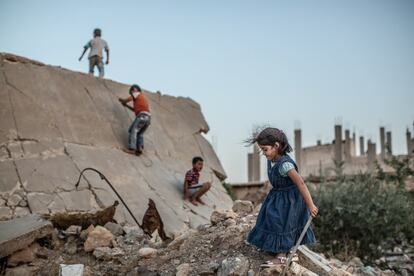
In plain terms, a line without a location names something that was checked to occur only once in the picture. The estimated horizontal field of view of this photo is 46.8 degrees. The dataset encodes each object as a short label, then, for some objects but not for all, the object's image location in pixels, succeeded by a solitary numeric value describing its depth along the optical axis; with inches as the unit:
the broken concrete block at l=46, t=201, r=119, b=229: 226.1
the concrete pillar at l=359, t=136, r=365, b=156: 1181.0
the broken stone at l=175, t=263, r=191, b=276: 151.4
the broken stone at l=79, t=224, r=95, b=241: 209.9
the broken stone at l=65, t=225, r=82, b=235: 216.2
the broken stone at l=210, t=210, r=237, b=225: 184.4
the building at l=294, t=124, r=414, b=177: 1025.5
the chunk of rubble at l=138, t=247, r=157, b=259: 180.4
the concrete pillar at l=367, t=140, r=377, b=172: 1045.2
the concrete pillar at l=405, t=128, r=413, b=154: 1114.2
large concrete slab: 240.4
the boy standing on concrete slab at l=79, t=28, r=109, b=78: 365.1
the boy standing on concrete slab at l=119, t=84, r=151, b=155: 305.9
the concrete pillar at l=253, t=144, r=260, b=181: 1060.8
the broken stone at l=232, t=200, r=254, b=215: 207.9
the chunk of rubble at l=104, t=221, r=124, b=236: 225.9
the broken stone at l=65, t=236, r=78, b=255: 201.3
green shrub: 328.5
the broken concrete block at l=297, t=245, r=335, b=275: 145.6
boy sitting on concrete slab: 307.3
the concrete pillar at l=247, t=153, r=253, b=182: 1107.4
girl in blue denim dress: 139.4
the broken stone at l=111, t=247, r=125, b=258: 190.4
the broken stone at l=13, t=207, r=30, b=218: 221.3
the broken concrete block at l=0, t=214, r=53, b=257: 174.7
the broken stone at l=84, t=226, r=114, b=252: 199.9
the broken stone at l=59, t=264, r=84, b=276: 170.2
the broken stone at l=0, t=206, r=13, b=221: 217.3
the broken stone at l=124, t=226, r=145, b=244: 210.7
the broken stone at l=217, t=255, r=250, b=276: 138.3
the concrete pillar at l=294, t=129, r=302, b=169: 1044.0
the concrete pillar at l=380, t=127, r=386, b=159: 1151.6
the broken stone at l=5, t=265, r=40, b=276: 177.6
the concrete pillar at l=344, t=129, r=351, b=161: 1050.9
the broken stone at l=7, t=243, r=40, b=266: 180.7
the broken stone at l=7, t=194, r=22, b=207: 225.6
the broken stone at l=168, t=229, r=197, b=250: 179.3
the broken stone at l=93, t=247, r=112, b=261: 191.8
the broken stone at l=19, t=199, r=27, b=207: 227.3
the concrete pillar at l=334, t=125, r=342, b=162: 1032.8
